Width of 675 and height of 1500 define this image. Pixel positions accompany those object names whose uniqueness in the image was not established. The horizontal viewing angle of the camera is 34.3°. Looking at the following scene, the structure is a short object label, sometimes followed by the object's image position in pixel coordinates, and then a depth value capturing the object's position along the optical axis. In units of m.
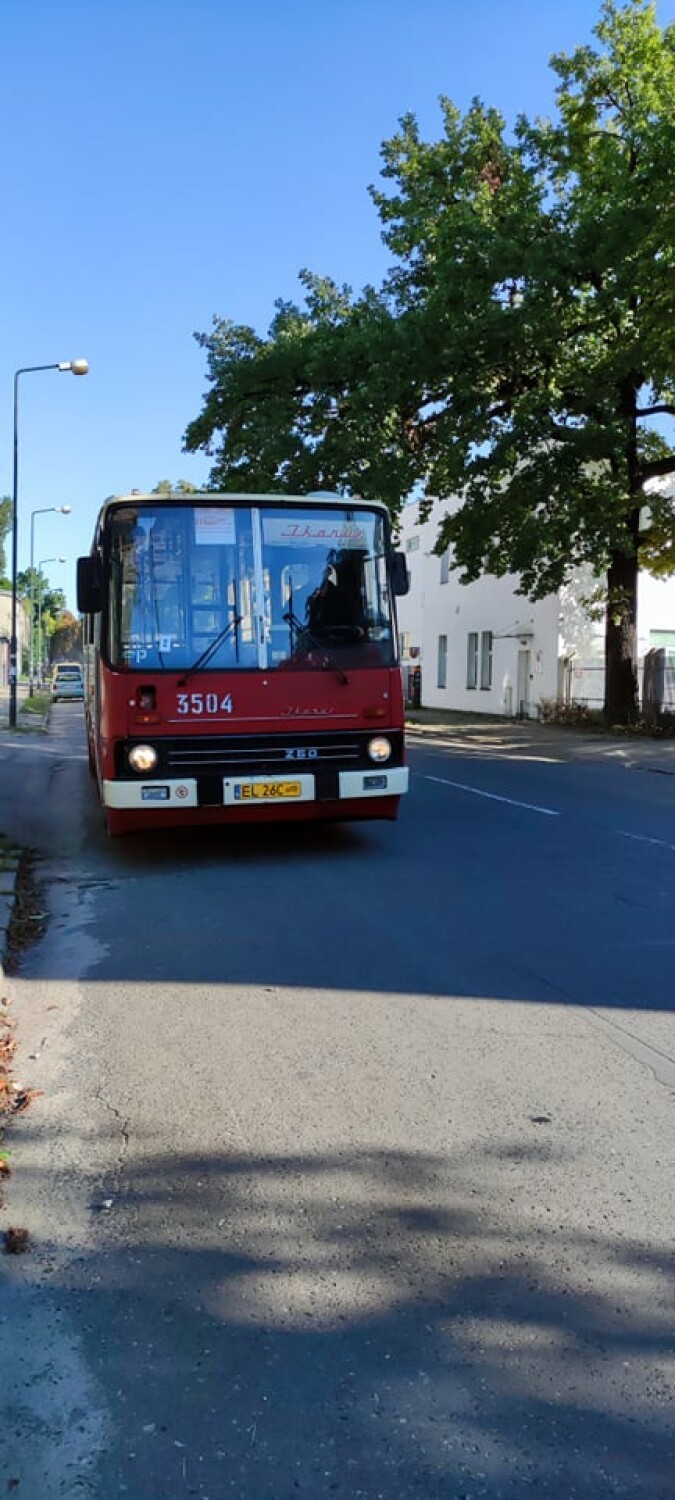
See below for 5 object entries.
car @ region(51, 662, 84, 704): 54.84
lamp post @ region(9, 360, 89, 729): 29.55
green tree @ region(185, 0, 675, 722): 20.36
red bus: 8.34
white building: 33.69
